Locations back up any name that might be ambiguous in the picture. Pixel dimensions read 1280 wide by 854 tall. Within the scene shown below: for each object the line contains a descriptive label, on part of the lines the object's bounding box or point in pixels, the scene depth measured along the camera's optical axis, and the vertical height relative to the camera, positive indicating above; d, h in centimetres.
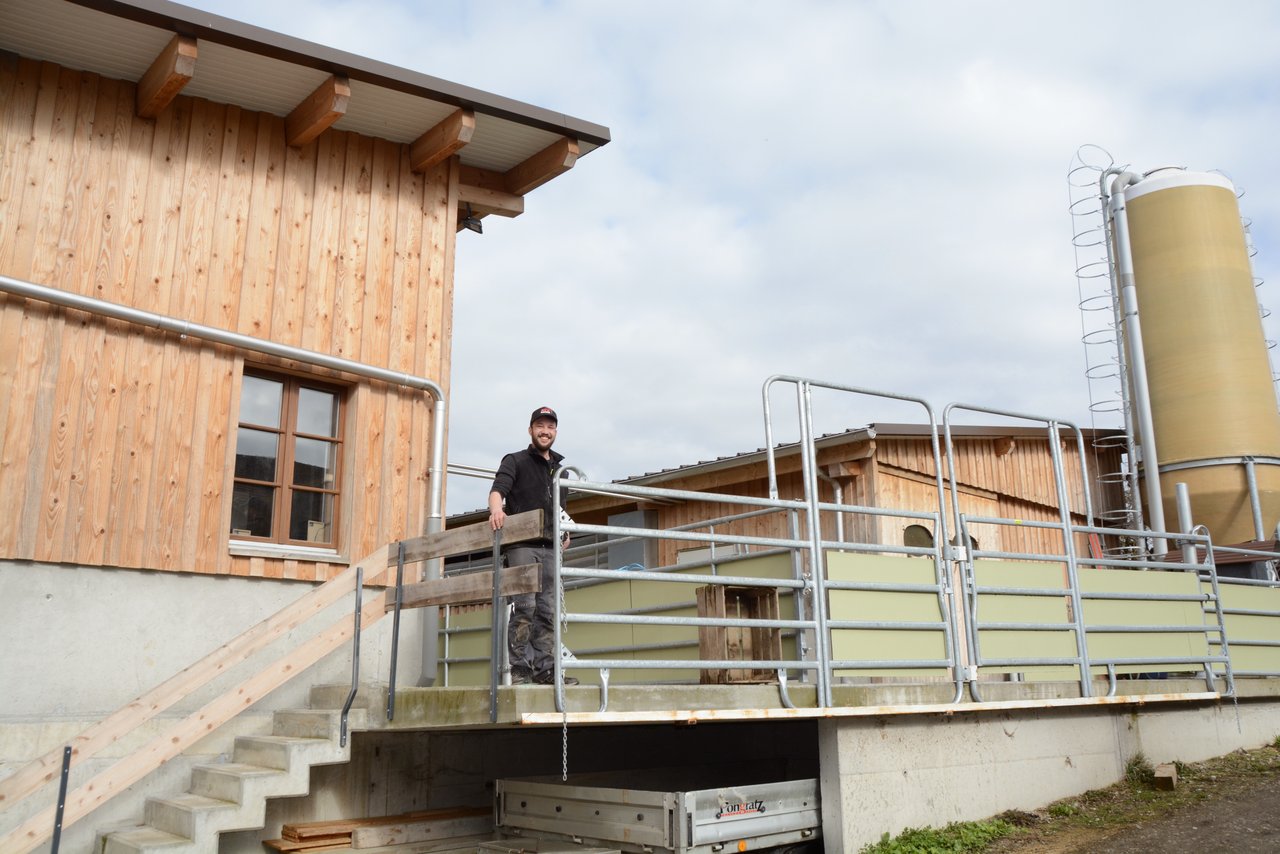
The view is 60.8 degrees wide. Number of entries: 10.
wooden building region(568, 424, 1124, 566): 1459 +283
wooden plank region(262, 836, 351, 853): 801 -112
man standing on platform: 741 +98
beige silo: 1725 +519
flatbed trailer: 721 -90
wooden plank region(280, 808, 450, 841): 816 -102
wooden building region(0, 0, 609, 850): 835 +303
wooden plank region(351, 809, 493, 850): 849 -111
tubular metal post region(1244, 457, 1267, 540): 1671 +266
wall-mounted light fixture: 1252 +525
